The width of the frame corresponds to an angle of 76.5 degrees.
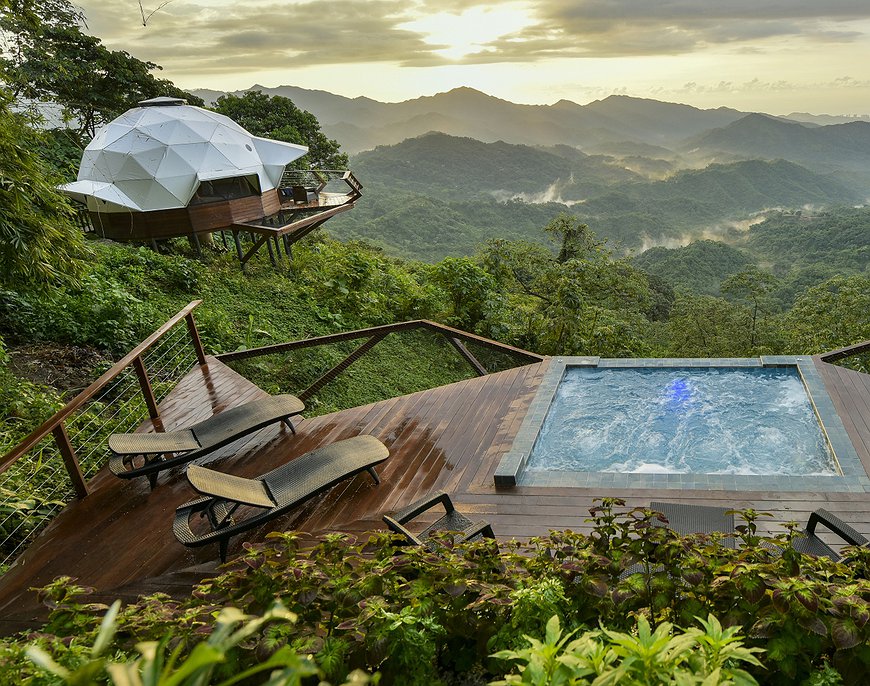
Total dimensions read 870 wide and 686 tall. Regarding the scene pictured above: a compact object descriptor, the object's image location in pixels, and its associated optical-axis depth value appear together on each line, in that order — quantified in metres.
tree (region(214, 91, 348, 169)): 29.91
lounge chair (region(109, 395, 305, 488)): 4.86
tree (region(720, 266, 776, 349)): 21.91
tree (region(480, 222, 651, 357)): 12.84
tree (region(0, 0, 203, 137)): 21.05
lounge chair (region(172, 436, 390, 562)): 3.92
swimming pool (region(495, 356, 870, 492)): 4.71
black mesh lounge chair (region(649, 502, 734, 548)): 3.54
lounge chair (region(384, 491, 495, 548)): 3.59
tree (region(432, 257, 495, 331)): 12.72
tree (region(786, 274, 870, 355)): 17.88
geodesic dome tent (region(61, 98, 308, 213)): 16.64
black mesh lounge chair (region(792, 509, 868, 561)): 3.05
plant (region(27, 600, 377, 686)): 0.81
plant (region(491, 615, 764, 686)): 1.23
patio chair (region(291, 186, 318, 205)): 20.30
